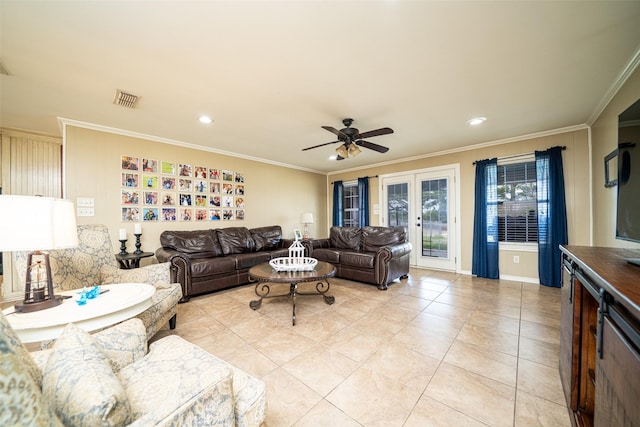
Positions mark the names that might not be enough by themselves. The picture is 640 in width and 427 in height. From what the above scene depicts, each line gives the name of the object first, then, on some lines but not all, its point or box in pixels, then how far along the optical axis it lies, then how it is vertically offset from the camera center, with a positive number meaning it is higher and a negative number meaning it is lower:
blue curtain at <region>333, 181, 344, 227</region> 6.57 +0.36
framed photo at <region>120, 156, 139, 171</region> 3.57 +0.82
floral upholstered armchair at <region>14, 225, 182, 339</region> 2.05 -0.54
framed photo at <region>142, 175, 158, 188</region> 3.77 +0.57
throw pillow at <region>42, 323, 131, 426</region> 0.58 -0.46
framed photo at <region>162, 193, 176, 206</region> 3.97 +0.28
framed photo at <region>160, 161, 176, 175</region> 3.95 +0.81
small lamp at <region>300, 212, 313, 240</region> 5.78 -0.09
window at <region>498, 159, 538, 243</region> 3.90 +0.17
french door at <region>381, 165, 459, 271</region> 4.72 +0.03
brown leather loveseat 3.69 -0.68
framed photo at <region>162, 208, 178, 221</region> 3.98 +0.03
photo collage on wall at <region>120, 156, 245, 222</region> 3.66 +0.42
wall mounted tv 1.27 +0.21
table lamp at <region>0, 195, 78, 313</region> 1.18 -0.09
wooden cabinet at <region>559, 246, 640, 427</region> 0.72 -0.52
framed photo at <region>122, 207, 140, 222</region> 3.59 +0.03
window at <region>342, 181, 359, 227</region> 6.44 +0.27
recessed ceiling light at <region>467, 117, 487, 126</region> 3.16 +1.27
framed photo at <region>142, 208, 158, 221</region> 3.78 +0.03
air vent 2.46 +1.27
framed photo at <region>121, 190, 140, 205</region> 3.59 +0.29
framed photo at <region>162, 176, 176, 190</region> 3.97 +0.55
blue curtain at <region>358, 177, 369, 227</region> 5.99 +0.33
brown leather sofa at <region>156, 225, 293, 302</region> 3.25 -0.66
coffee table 2.58 -0.69
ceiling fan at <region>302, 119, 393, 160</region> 2.85 +0.96
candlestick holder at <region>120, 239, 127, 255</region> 3.45 -0.46
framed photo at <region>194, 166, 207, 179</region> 4.33 +0.80
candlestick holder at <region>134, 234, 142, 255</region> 3.55 -0.43
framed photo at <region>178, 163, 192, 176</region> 4.13 +0.81
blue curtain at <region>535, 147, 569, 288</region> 3.54 -0.03
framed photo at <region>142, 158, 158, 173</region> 3.77 +0.82
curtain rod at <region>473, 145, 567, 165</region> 3.59 +0.97
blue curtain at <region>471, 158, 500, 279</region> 4.14 -0.11
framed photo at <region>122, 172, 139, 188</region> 3.59 +0.56
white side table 1.20 -0.54
